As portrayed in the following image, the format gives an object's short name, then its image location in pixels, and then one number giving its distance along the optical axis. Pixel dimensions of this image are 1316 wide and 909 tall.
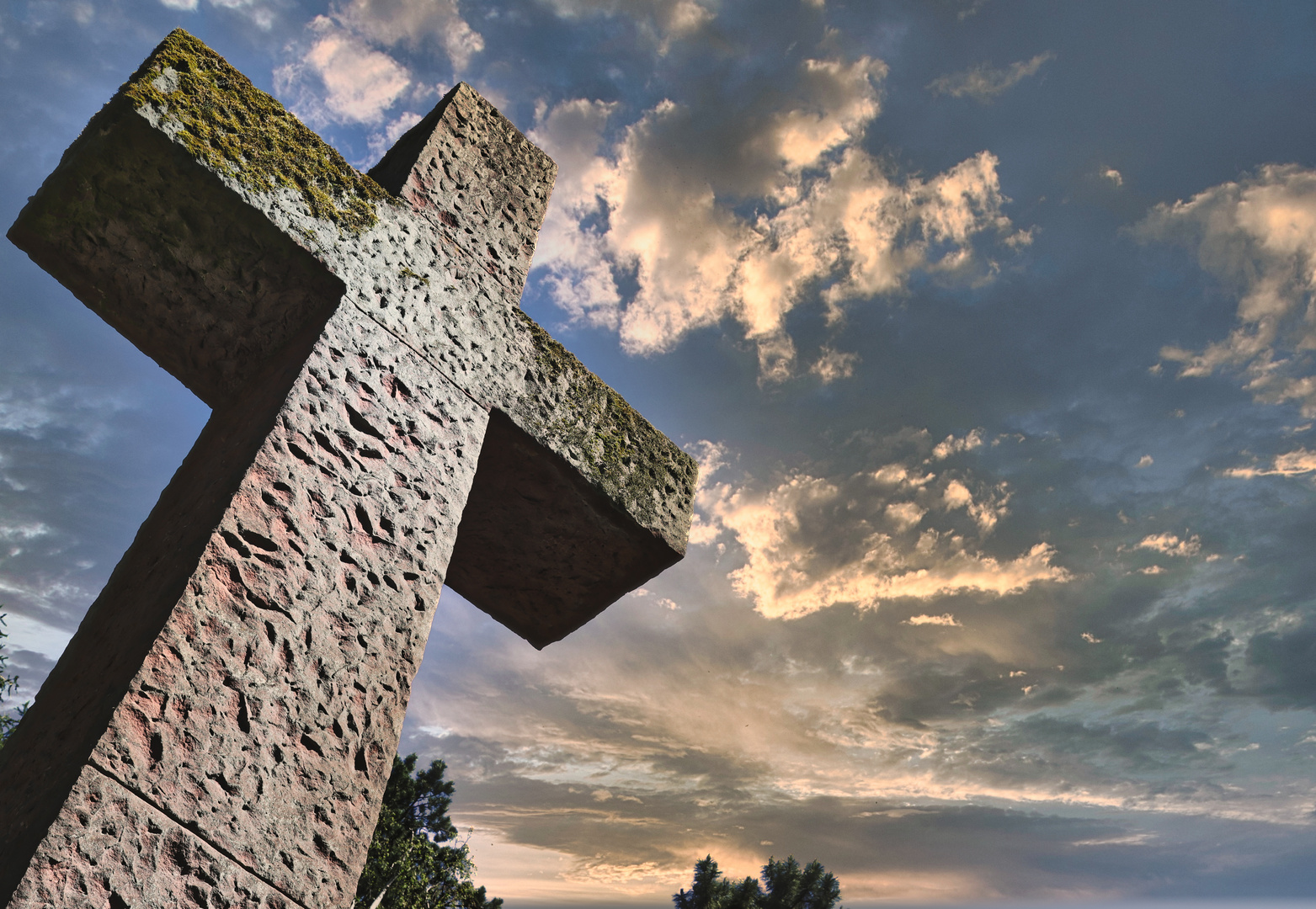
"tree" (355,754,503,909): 15.09
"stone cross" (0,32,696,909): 1.37
